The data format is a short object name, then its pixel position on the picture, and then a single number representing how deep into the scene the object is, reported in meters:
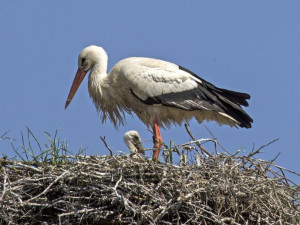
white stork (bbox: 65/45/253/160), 17.94
